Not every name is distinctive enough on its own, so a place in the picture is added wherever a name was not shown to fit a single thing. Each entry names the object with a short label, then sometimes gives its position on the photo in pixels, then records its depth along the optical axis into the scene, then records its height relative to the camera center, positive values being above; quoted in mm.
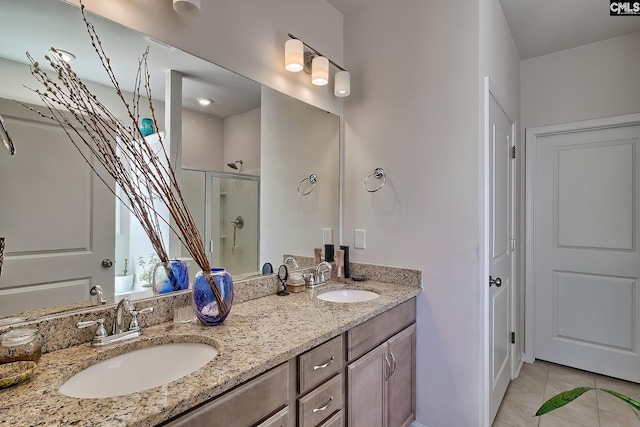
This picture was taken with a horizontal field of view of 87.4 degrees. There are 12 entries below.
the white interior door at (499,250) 1929 -213
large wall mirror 1009 +158
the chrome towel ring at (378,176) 2074 +259
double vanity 750 -431
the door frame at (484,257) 1731 -209
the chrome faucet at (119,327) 1060 -370
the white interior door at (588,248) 2508 -246
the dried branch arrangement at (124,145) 1086 +257
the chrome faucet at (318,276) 1937 -352
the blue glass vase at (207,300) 1236 -313
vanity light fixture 1761 +857
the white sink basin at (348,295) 1847 -444
